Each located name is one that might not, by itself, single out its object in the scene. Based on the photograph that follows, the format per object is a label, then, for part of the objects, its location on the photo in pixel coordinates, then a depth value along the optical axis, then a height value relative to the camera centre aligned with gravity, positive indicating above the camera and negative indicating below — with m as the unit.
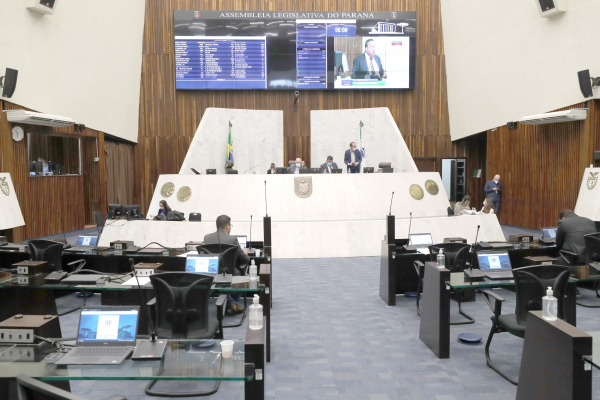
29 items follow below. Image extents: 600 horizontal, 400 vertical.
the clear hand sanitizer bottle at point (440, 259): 5.13 -0.84
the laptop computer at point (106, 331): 2.87 -0.92
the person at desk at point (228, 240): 5.80 -0.72
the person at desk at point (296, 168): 11.99 +0.31
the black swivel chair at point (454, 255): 6.05 -0.95
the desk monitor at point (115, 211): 10.64 -0.62
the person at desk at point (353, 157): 12.79 +0.60
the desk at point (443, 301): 4.57 -1.18
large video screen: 16.19 +4.38
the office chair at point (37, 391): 1.78 -0.77
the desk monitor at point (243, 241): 7.00 -0.85
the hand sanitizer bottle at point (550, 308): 2.97 -0.79
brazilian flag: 15.22 +0.99
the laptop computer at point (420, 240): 7.10 -0.89
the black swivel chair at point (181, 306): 3.93 -1.01
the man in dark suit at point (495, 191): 14.45 -0.38
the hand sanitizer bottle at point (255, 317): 2.89 -0.81
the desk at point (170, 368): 2.52 -0.99
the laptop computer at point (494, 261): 5.32 -0.92
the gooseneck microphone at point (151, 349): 2.74 -0.96
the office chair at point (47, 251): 6.29 -0.87
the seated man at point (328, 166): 12.45 +0.36
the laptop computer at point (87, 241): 7.69 -0.92
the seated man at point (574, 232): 6.72 -0.76
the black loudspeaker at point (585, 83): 10.97 +2.12
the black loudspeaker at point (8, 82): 10.66 +2.22
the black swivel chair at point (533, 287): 4.08 -0.91
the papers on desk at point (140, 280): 4.58 -0.94
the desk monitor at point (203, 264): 5.03 -0.85
